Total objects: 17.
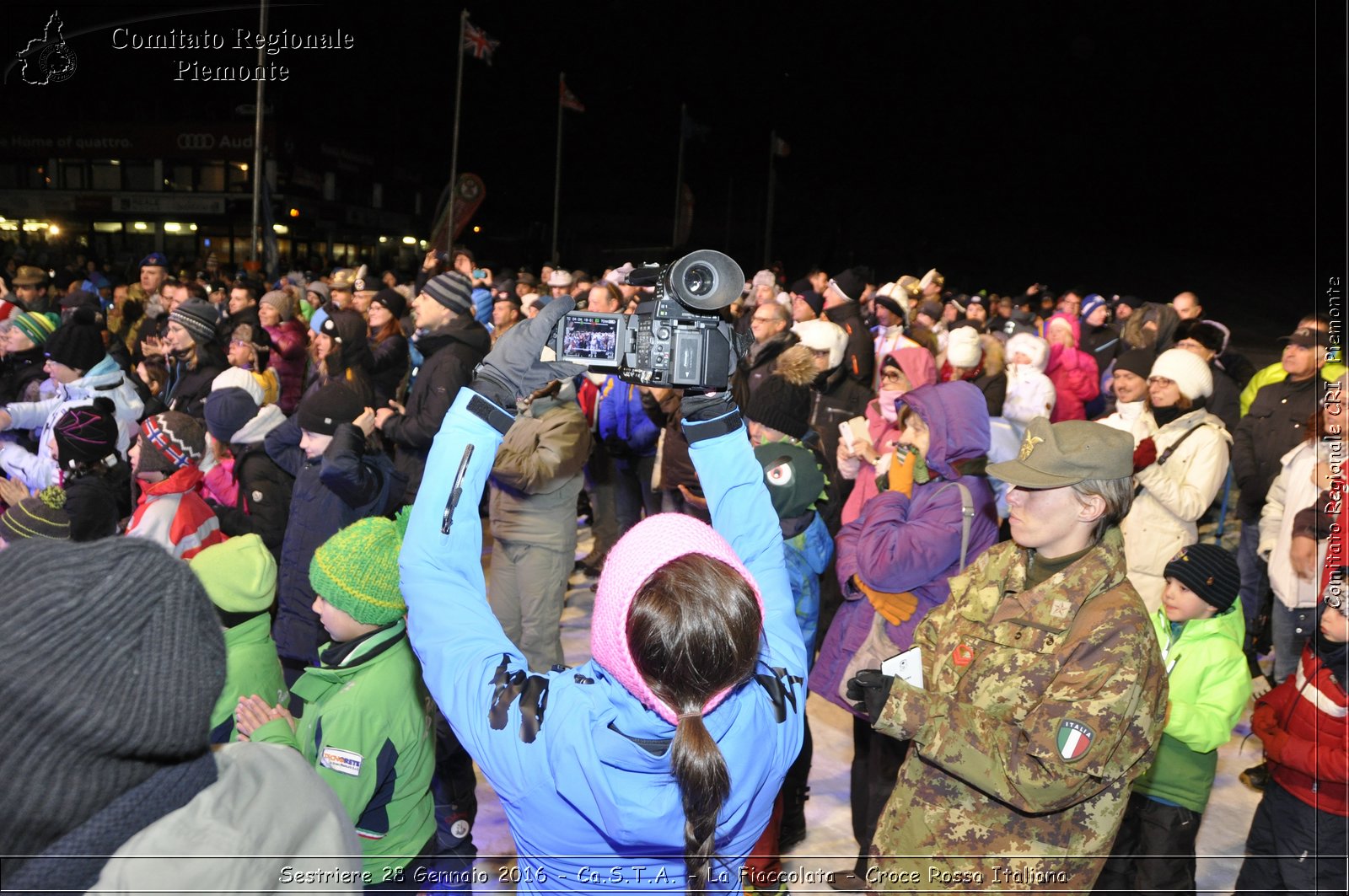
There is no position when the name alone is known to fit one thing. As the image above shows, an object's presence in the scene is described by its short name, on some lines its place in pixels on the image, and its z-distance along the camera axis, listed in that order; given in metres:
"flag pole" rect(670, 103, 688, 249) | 25.59
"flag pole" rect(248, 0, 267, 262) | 14.51
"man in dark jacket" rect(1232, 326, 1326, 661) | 6.07
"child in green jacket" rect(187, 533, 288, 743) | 2.92
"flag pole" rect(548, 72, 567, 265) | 26.91
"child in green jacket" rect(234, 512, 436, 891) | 2.61
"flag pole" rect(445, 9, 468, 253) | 17.73
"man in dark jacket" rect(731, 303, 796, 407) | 6.61
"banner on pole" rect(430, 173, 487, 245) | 18.09
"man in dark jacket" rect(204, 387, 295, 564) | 4.79
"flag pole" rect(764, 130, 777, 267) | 25.41
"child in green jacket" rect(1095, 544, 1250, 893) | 3.10
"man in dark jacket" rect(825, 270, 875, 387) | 8.05
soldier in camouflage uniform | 2.29
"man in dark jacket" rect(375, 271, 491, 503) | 5.61
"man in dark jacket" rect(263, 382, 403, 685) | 4.30
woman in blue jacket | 1.44
